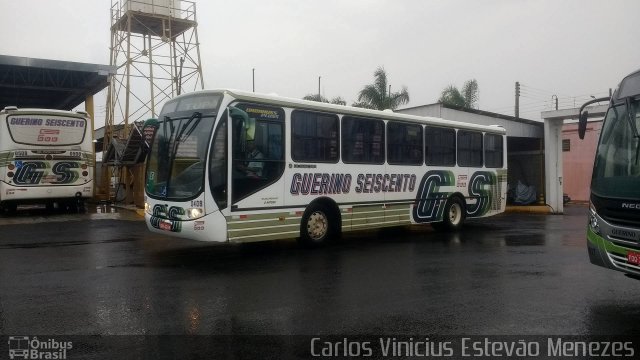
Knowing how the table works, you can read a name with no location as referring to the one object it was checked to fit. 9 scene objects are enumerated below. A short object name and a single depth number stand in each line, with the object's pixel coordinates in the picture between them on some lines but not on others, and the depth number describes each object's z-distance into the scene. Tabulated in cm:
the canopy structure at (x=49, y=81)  2207
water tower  2492
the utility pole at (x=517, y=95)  4431
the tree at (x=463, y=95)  3463
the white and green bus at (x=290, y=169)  920
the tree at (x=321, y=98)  3377
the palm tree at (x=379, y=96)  3156
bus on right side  579
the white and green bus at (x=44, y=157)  1738
